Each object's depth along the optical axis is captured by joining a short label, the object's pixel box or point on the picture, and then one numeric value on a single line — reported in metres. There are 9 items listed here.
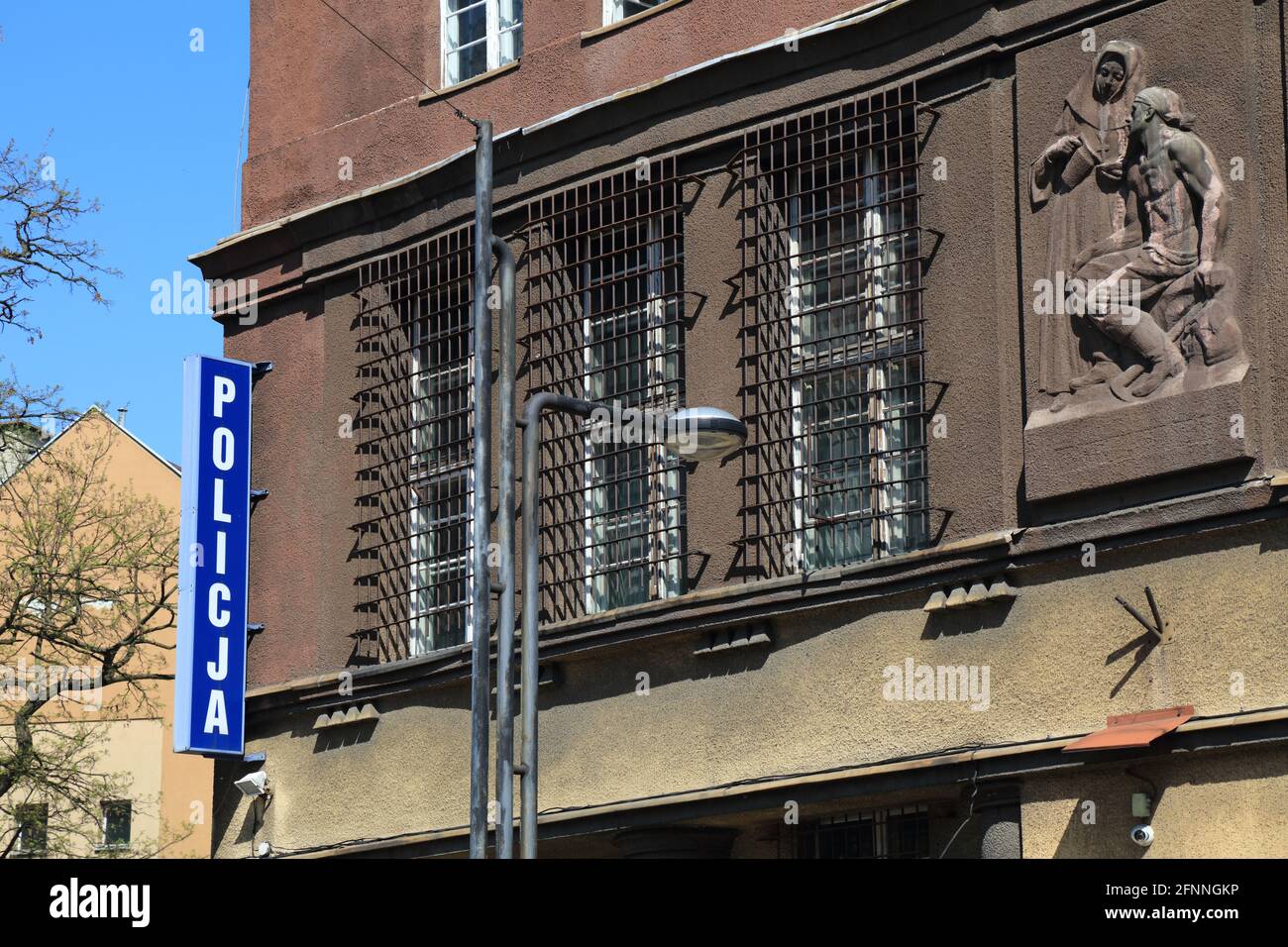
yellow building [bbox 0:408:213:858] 38.19
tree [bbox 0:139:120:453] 22.38
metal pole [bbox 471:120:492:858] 13.13
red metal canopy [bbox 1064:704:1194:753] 13.44
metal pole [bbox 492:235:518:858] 12.34
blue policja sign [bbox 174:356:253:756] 19.80
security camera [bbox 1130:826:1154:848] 13.51
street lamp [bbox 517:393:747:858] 12.64
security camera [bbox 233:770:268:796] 19.94
